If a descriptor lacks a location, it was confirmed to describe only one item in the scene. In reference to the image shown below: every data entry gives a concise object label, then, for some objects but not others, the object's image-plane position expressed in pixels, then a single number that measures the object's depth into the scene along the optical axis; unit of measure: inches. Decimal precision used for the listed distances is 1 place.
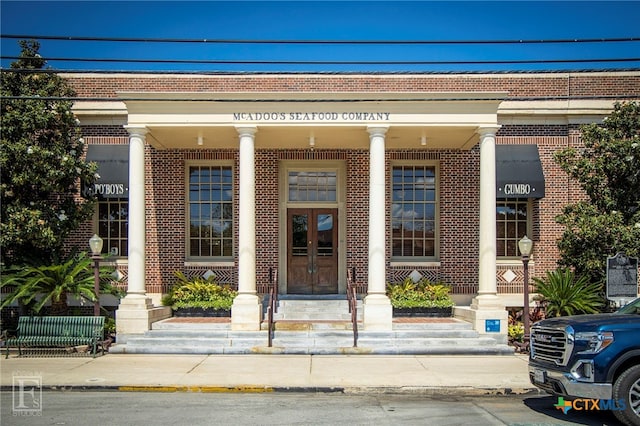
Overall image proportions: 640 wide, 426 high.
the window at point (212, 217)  746.8
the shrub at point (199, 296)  675.4
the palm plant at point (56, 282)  587.5
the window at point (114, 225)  736.3
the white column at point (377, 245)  604.4
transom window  752.3
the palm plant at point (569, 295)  628.4
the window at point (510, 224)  741.3
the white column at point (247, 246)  604.1
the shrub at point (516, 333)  621.6
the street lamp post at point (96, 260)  583.8
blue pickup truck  315.3
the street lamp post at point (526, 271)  589.6
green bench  569.9
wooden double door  744.3
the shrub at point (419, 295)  673.0
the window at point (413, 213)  745.6
